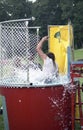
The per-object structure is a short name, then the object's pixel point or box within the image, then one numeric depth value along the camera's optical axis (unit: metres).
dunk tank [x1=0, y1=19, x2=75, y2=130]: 7.28
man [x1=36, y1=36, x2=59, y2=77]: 7.79
